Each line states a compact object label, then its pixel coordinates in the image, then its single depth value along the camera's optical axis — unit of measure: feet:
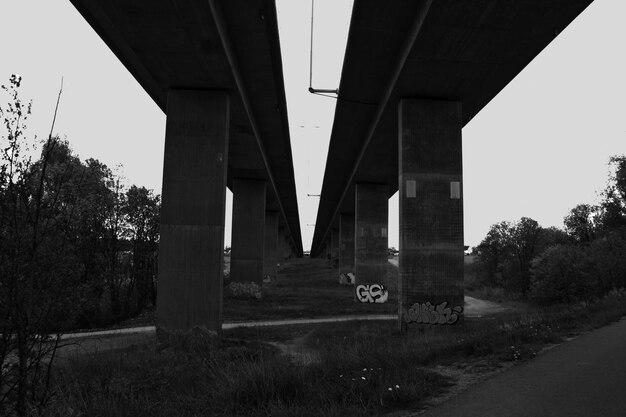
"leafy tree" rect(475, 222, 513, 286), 183.11
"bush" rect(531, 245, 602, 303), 98.99
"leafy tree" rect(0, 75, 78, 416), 17.02
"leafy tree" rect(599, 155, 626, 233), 154.81
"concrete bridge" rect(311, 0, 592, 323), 43.21
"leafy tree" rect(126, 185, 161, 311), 102.63
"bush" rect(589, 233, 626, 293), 95.81
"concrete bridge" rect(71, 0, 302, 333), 42.37
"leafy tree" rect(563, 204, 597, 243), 198.41
